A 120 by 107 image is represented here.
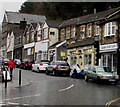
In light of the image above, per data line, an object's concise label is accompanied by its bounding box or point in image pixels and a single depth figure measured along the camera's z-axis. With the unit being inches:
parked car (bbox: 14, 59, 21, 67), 1792.2
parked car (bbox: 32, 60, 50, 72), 1309.8
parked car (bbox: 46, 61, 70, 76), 1140.3
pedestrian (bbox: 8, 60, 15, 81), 994.7
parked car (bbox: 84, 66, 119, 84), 826.2
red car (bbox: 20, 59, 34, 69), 1563.7
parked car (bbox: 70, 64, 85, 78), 1058.5
